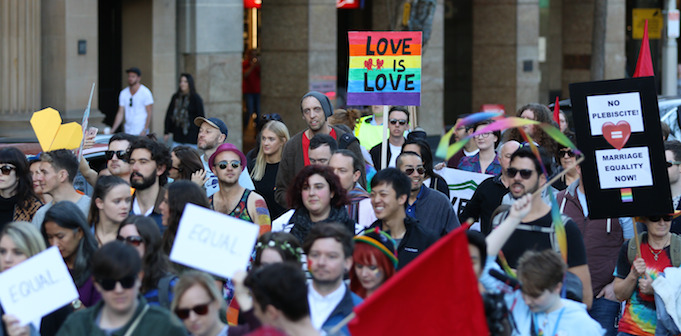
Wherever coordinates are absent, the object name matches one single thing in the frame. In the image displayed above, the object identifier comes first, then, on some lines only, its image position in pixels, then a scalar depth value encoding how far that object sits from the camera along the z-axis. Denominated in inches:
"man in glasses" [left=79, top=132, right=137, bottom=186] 667.7
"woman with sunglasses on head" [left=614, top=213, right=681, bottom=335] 553.4
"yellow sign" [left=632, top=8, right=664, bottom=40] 2226.6
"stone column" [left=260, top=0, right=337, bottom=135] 1513.5
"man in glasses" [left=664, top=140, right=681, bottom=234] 616.8
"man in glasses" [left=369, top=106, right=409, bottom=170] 836.5
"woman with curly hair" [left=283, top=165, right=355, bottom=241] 561.0
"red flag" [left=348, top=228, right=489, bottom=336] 368.9
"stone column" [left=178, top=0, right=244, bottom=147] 1374.8
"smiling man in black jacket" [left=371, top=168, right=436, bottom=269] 532.1
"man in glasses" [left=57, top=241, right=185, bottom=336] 398.3
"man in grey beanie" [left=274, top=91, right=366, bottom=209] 726.7
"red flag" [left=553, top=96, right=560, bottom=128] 861.4
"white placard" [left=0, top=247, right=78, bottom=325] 414.0
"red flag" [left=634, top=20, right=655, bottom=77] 733.4
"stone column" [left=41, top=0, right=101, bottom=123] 1208.4
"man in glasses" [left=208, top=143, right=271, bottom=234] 605.8
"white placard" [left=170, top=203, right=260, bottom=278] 421.9
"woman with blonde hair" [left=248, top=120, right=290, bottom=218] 751.8
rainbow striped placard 778.8
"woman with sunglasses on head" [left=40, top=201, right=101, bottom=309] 481.8
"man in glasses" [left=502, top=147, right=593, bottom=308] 505.4
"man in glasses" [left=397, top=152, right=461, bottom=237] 594.7
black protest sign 566.2
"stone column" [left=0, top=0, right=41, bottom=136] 1150.8
